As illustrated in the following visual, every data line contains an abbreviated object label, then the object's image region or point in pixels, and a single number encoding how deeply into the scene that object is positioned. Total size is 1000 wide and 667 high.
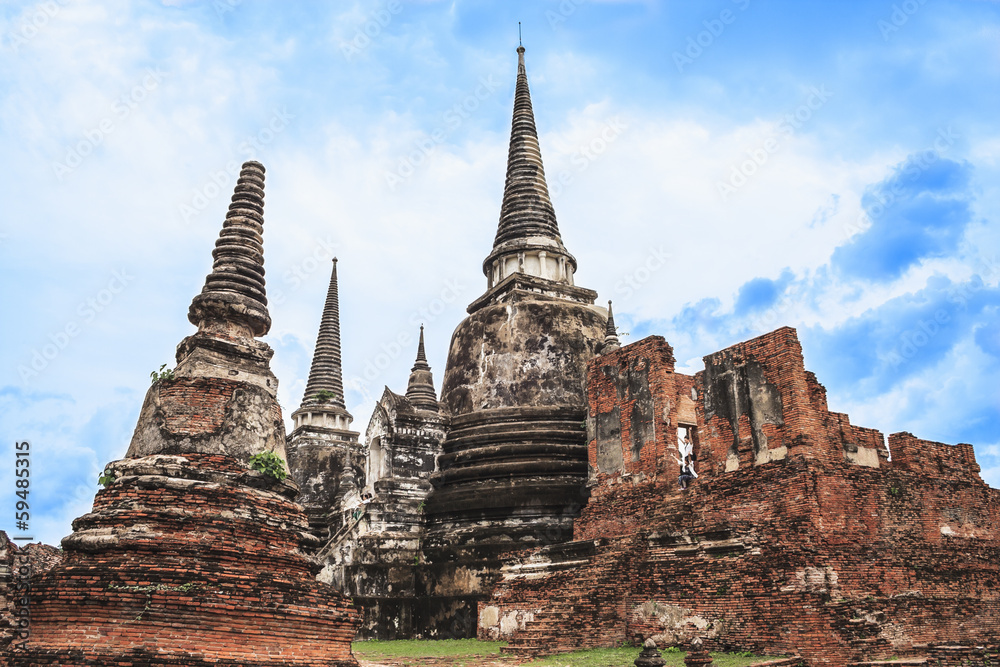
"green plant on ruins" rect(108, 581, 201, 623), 7.90
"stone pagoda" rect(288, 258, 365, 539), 34.72
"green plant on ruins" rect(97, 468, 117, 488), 9.07
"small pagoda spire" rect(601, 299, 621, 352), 19.52
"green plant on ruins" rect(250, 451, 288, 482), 9.62
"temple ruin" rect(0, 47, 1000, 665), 8.42
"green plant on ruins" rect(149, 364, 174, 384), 9.99
